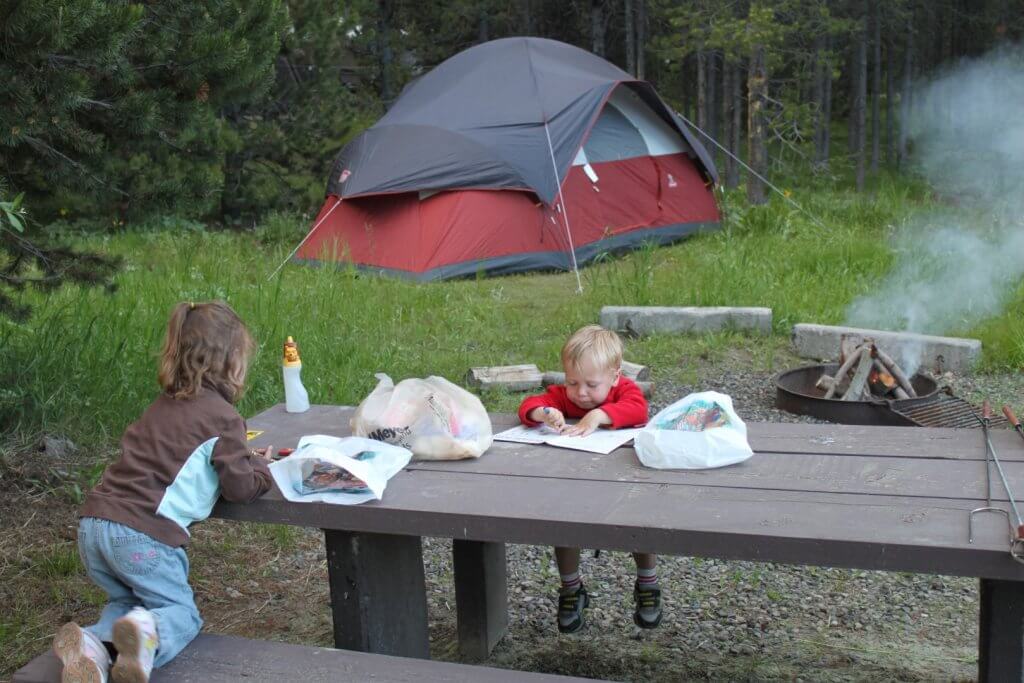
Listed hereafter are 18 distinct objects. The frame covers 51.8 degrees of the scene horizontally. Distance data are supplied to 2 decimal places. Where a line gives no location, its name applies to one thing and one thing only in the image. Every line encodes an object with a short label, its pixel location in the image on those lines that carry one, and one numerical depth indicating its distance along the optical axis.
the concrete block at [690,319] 6.75
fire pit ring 4.98
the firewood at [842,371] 5.37
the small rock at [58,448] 4.38
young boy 2.88
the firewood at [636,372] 5.73
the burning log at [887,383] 5.26
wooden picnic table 2.01
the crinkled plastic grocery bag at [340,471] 2.43
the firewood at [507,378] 5.62
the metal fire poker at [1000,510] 1.88
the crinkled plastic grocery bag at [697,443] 2.48
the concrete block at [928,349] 5.91
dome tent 9.23
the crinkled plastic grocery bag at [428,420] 2.68
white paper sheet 2.71
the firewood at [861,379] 5.25
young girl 2.43
